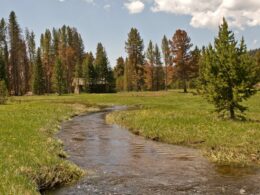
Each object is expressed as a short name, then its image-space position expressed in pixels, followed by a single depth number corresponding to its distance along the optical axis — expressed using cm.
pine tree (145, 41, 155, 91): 11706
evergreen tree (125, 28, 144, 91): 11212
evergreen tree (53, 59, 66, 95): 9788
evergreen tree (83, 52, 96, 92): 11225
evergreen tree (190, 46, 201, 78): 8688
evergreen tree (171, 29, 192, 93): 8644
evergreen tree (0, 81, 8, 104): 6388
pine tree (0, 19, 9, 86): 10825
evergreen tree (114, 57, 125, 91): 15862
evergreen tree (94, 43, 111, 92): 11606
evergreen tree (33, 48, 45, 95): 10369
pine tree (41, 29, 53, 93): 11856
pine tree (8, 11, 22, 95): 10738
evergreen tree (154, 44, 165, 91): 12231
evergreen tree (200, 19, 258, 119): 3170
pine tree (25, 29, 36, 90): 12912
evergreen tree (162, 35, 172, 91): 12671
